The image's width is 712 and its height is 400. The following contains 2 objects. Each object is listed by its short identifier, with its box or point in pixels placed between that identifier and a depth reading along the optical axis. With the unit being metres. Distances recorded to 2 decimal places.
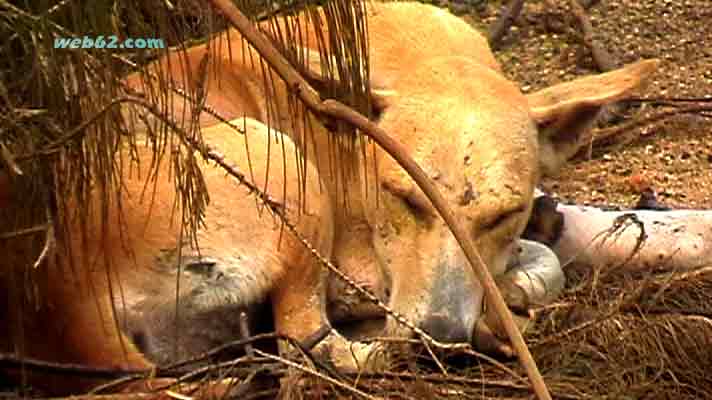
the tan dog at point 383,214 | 6.90
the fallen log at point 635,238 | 9.28
